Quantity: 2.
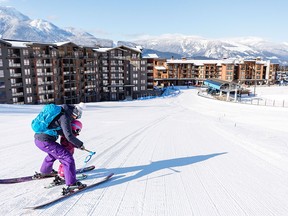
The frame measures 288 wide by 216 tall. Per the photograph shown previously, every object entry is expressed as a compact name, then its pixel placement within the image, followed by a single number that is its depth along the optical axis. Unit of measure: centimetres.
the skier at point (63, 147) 386
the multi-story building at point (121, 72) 6097
